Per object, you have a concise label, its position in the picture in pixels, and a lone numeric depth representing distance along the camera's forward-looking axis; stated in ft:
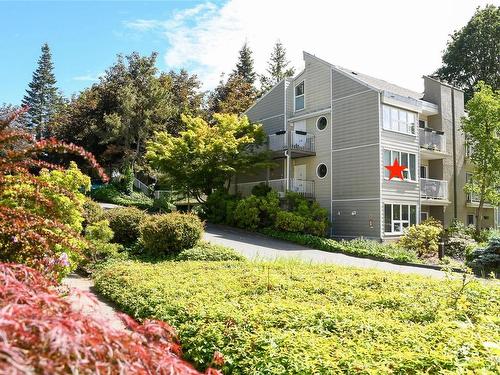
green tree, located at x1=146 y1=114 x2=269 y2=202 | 80.94
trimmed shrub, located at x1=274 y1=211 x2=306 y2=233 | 67.41
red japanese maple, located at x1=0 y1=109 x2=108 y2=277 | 10.63
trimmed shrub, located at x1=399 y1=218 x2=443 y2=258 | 60.39
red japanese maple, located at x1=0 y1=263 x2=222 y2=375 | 4.22
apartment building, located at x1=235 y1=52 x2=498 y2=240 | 72.33
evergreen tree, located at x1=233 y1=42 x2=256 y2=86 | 180.96
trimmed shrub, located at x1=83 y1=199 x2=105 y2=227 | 47.88
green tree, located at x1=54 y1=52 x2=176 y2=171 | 107.86
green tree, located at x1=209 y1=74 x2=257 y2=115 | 130.93
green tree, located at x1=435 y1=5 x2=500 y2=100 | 145.60
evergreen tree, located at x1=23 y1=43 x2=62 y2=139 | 222.48
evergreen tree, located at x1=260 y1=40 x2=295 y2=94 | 183.19
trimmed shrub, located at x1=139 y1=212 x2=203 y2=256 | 43.65
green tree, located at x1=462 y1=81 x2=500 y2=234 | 79.82
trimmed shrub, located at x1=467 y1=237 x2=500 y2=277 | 48.34
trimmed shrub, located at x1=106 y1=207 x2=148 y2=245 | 50.19
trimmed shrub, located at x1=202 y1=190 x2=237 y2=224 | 80.23
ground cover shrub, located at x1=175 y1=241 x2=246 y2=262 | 41.52
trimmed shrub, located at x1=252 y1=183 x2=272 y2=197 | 79.05
